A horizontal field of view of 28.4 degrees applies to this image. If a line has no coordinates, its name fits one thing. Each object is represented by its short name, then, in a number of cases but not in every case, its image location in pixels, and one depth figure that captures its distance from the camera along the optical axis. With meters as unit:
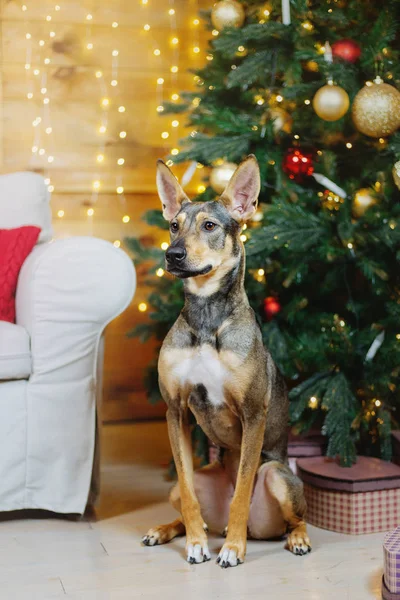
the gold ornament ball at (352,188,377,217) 2.53
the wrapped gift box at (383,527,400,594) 1.79
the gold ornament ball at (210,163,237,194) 2.70
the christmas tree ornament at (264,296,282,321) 2.76
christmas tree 2.50
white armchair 2.36
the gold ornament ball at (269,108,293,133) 2.68
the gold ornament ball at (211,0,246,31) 2.85
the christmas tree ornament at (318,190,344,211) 2.69
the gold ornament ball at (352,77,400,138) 2.42
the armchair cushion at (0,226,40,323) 2.54
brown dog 2.06
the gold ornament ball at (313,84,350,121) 2.45
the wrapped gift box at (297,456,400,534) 2.35
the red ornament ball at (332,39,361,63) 2.58
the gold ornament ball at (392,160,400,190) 2.32
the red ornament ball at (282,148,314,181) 2.68
